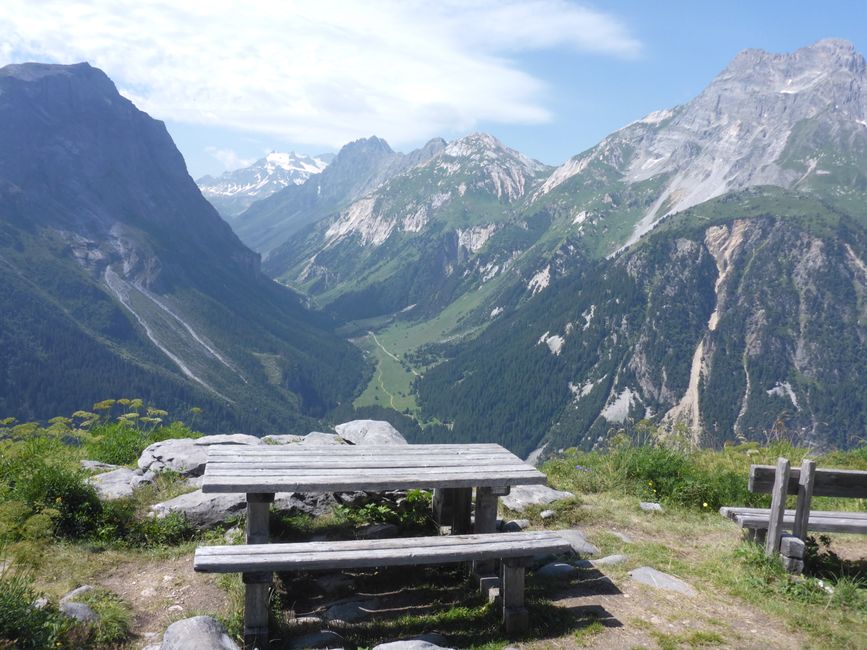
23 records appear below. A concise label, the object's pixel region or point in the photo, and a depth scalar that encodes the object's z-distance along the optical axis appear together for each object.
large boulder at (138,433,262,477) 12.35
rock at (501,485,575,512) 12.27
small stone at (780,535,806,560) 8.76
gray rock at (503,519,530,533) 10.97
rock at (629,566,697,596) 8.79
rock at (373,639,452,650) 6.34
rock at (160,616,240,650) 6.06
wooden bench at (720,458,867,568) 8.71
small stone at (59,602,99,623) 6.77
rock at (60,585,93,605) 7.40
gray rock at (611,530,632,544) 10.77
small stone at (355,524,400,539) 10.08
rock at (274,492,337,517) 10.34
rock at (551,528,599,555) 10.13
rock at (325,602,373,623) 7.80
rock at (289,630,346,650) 6.93
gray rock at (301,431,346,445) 14.75
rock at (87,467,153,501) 10.84
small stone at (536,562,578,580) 9.16
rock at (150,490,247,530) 10.19
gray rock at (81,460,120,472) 12.78
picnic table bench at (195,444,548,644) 6.91
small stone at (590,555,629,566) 9.68
